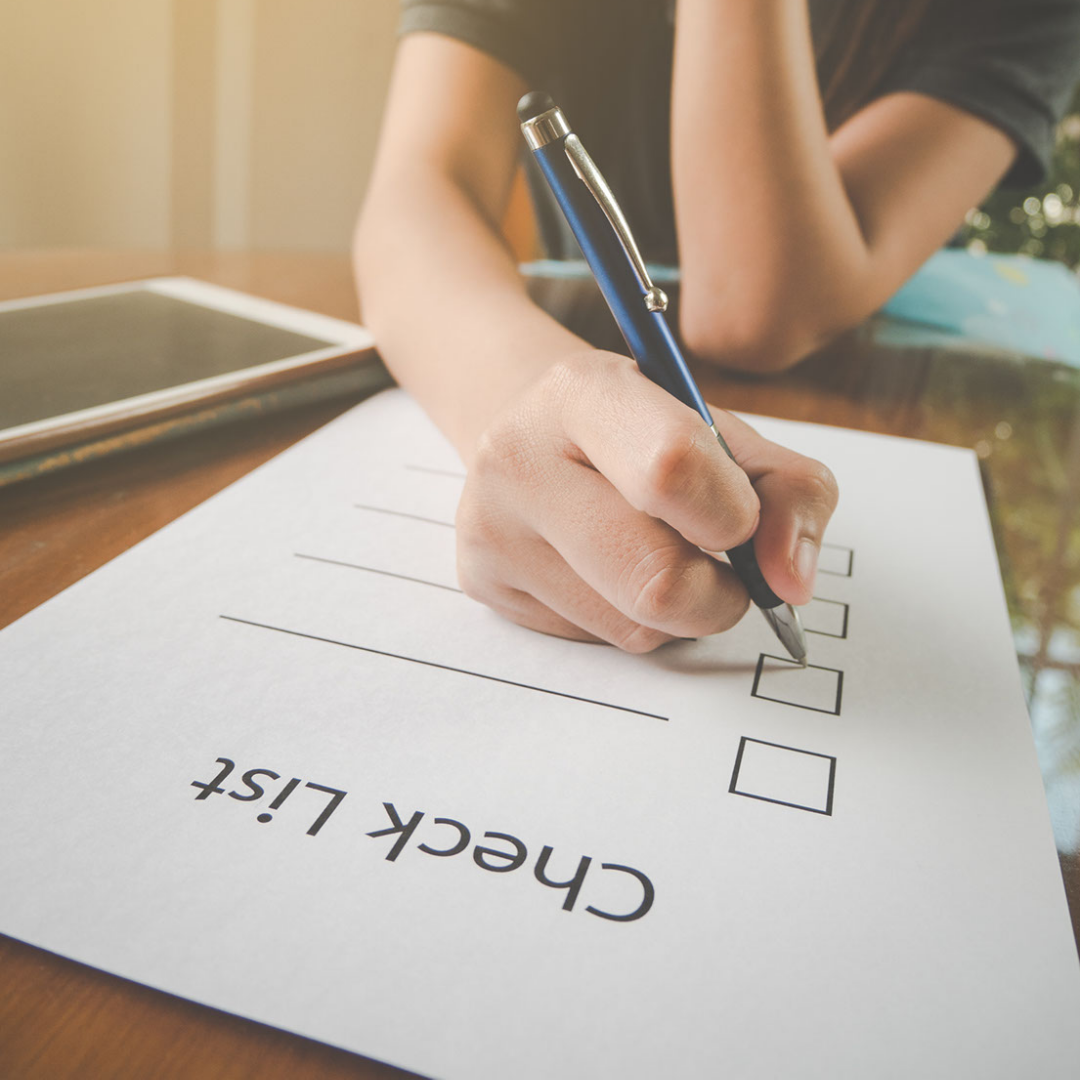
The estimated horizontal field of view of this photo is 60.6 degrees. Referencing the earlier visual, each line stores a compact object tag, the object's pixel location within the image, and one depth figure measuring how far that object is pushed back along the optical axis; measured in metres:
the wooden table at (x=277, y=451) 0.18
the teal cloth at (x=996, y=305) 0.78
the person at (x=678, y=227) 0.28
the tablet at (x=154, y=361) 0.40
